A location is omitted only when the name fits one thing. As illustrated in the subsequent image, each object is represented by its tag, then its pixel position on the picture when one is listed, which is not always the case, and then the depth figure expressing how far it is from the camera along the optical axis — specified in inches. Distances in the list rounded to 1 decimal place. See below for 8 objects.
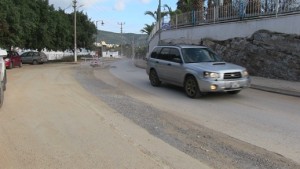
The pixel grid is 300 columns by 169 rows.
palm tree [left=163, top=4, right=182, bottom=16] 2030.0
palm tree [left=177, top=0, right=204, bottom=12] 1298.0
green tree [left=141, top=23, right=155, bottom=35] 2675.7
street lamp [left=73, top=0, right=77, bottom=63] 2014.3
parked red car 1264.5
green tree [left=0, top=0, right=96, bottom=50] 1325.0
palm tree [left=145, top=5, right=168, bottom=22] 2282.9
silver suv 474.9
